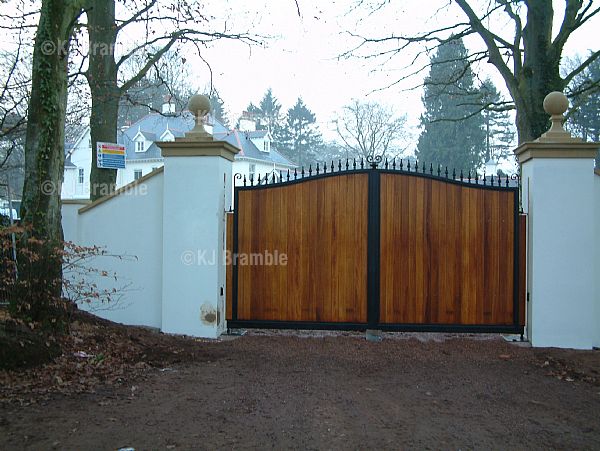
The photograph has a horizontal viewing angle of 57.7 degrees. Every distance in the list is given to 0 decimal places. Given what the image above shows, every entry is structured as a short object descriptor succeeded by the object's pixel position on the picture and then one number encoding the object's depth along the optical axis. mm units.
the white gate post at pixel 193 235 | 6922
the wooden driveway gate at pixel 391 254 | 6875
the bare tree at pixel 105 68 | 10984
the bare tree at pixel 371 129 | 37844
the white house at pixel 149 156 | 40375
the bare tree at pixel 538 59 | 10258
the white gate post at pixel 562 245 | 6555
